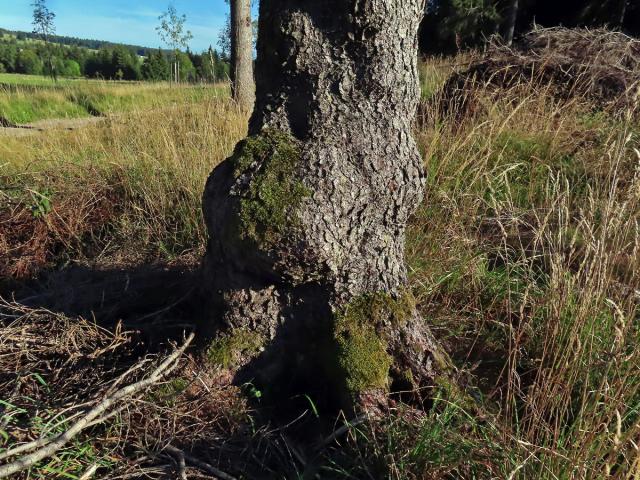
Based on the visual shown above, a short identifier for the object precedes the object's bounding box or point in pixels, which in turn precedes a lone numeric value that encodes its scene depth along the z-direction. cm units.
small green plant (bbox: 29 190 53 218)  285
